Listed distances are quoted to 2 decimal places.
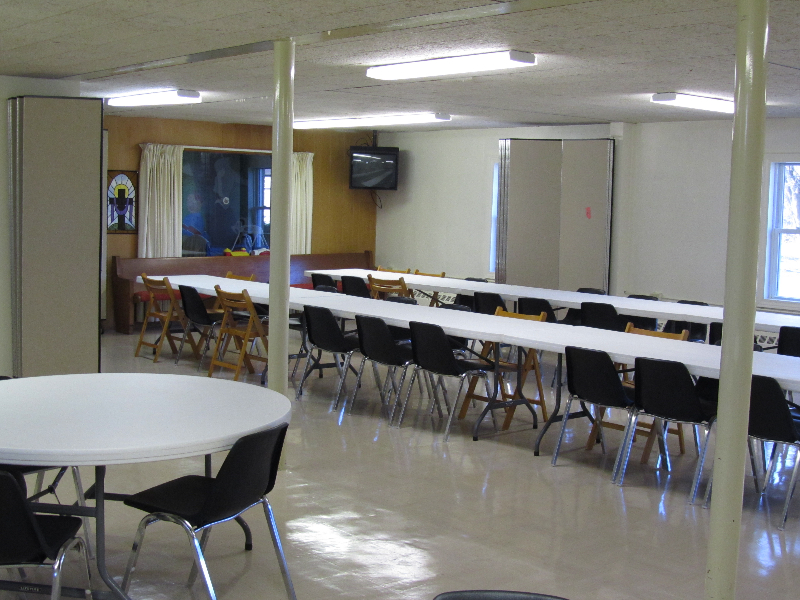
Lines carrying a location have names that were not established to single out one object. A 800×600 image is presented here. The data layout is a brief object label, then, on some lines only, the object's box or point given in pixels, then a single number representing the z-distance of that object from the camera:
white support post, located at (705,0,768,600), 3.24
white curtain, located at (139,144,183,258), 11.74
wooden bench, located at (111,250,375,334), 11.25
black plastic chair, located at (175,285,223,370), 8.80
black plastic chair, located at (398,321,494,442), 6.35
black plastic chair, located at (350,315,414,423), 6.81
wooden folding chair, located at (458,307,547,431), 6.77
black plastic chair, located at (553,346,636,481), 5.48
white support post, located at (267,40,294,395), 5.30
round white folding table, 2.97
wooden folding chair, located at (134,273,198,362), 9.29
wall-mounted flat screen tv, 13.77
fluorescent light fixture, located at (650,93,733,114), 7.81
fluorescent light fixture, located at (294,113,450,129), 10.64
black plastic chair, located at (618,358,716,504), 5.18
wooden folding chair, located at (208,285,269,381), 8.12
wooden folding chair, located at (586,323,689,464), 5.98
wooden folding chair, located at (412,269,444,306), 10.45
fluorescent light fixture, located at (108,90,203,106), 8.59
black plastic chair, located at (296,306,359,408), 7.30
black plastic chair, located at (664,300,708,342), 8.22
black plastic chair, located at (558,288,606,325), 9.19
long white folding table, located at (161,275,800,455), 5.31
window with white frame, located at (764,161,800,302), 9.82
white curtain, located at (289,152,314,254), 13.43
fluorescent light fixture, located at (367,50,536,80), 5.81
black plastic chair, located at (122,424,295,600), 3.15
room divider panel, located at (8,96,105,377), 6.96
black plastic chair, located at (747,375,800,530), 4.78
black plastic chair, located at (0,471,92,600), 2.85
